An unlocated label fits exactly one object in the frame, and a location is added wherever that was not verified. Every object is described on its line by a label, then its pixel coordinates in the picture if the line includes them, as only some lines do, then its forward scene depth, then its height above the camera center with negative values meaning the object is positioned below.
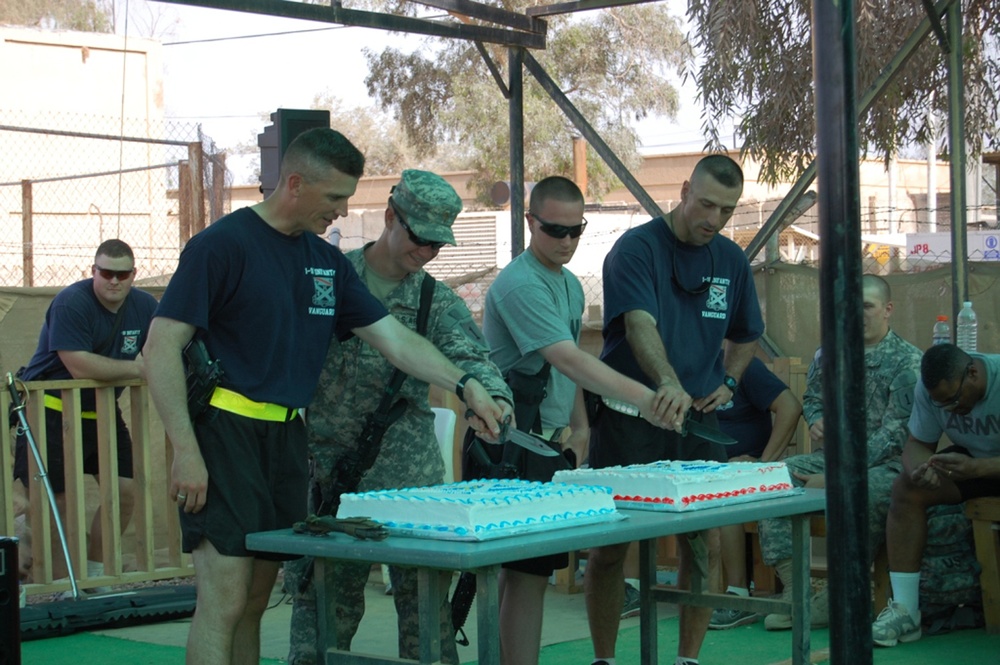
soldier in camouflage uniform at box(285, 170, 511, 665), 4.36 -0.08
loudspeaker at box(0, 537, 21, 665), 4.11 -0.77
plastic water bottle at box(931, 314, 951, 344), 7.48 +0.14
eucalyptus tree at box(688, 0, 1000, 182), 11.09 +2.62
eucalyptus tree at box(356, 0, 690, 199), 32.50 +7.02
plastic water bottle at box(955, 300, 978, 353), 6.88 +0.15
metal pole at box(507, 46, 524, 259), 7.98 +1.46
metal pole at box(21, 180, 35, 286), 12.06 +1.42
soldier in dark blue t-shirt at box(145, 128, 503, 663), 3.73 -0.01
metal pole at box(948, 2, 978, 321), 6.80 +1.03
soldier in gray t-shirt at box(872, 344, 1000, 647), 6.05 -0.49
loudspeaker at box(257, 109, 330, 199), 6.29 +1.14
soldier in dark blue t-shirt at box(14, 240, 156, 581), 7.36 +0.17
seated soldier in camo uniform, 6.57 -0.30
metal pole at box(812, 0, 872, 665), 2.48 +0.07
